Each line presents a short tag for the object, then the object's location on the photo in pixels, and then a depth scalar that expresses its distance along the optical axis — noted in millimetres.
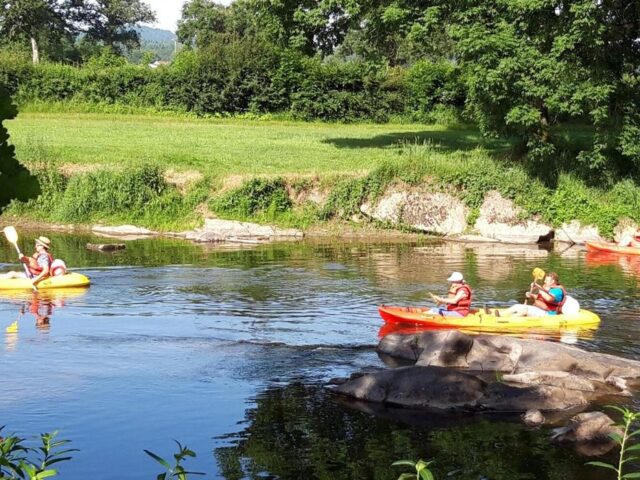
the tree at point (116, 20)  67938
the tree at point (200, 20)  73000
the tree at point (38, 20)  57469
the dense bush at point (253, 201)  26078
